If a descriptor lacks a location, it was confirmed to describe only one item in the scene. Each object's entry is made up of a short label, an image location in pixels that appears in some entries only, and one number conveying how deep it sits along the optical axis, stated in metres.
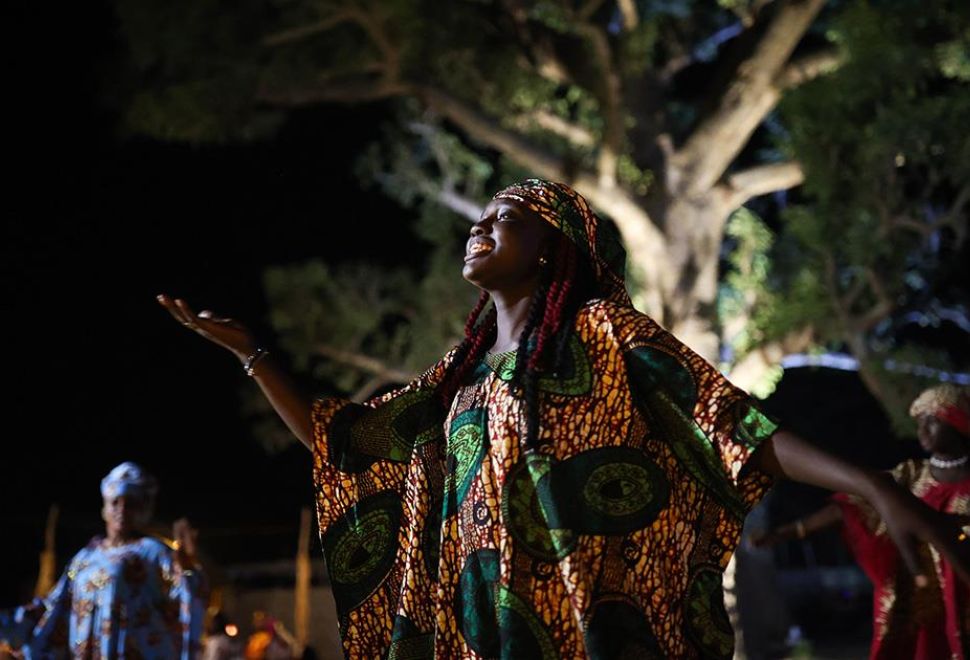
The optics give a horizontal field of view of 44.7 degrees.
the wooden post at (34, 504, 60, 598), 11.38
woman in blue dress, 5.68
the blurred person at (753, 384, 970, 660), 4.71
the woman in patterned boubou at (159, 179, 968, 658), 2.54
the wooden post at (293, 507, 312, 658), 13.40
